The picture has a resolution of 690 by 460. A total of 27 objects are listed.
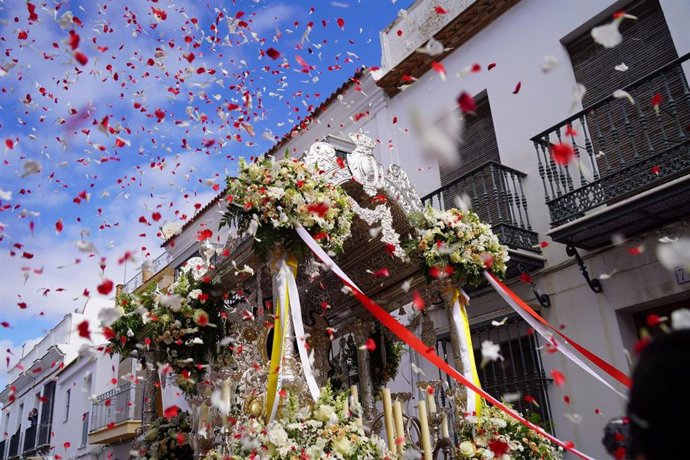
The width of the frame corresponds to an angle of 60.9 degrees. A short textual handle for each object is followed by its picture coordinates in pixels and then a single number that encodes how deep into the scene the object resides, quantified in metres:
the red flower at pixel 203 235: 6.26
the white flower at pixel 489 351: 3.18
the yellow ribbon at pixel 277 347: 4.75
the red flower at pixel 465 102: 3.01
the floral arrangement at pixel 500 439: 4.90
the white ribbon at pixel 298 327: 4.87
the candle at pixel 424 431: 4.07
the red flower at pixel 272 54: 5.04
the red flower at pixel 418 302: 5.93
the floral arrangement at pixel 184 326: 6.64
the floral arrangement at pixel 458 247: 6.00
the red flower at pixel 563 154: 3.82
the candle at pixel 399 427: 4.17
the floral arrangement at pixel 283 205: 5.18
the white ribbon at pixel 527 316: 5.17
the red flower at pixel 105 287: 4.18
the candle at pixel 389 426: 4.21
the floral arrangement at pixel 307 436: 4.26
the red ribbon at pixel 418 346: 4.36
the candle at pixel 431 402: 4.87
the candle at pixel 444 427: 5.13
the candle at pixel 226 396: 4.66
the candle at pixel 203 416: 5.42
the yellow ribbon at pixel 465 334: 5.79
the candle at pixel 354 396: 4.87
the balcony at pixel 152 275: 19.01
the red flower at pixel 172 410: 5.21
